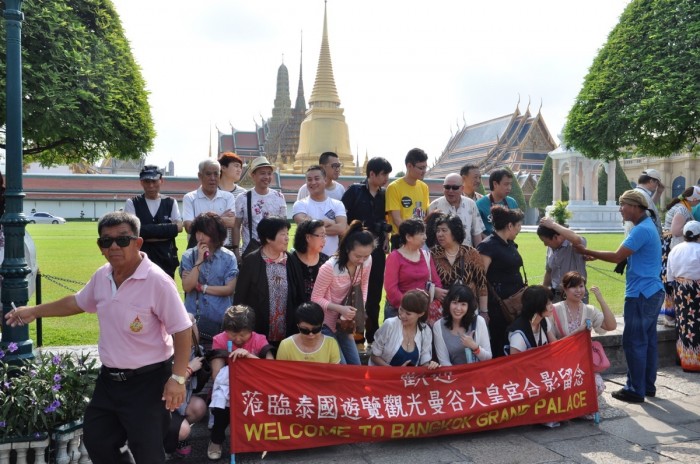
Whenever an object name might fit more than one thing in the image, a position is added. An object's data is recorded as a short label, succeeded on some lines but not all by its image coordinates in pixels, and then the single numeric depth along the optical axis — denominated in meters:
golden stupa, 53.06
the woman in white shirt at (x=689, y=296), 6.25
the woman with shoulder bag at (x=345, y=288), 4.53
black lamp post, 3.83
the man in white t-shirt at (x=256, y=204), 5.70
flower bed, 3.31
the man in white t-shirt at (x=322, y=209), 5.60
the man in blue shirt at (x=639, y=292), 5.12
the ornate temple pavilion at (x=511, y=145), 54.34
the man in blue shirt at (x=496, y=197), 6.35
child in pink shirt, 3.94
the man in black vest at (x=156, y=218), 5.42
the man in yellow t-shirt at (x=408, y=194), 5.97
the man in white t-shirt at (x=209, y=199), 5.61
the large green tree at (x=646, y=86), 11.84
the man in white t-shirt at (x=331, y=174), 6.34
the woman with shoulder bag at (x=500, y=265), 5.32
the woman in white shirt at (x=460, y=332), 4.61
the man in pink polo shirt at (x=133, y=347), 2.86
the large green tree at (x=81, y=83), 6.45
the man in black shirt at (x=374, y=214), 5.88
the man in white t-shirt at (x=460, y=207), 5.87
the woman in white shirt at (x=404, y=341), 4.49
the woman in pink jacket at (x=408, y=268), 4.90
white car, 42.59
